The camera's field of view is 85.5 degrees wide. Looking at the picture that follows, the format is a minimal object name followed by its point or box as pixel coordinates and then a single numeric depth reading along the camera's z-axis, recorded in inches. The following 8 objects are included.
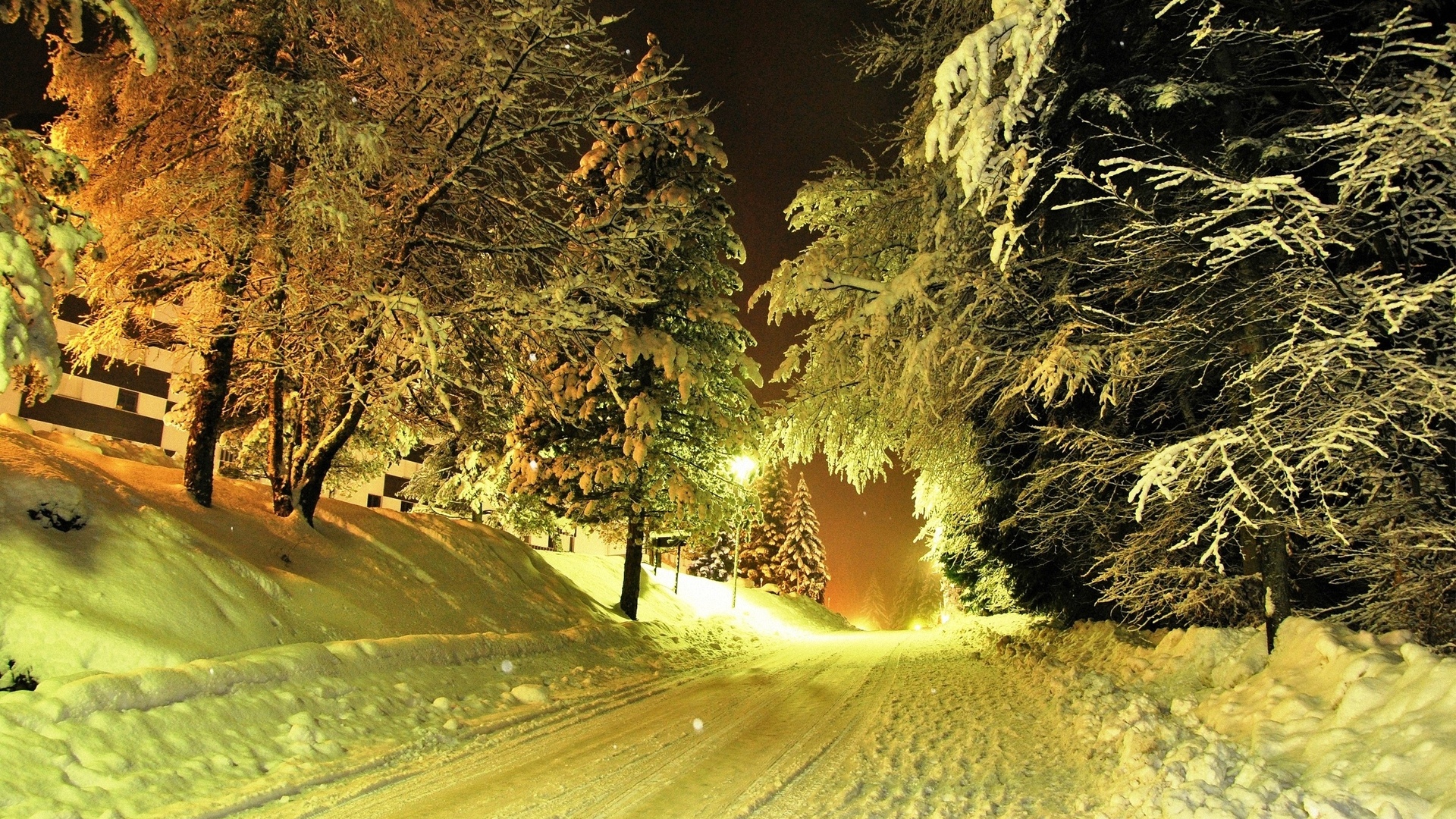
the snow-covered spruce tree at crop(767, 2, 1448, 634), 250.8
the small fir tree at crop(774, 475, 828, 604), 2032.5
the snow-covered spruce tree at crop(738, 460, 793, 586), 2054.6
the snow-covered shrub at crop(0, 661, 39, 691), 229.8
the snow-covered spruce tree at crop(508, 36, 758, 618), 543.5
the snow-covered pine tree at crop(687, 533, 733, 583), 2058.3
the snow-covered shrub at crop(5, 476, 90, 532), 297.9
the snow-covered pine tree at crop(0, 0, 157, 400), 209.3
